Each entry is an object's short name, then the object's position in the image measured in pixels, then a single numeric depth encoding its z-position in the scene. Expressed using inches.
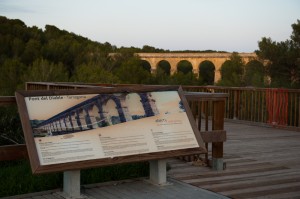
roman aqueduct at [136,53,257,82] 3747.5
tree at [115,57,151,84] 2257.6
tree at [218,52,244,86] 2482.8
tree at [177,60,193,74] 4045.3
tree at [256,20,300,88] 1242.0
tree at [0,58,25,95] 1455.5
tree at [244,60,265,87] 1265.7
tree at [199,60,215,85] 3924.7
